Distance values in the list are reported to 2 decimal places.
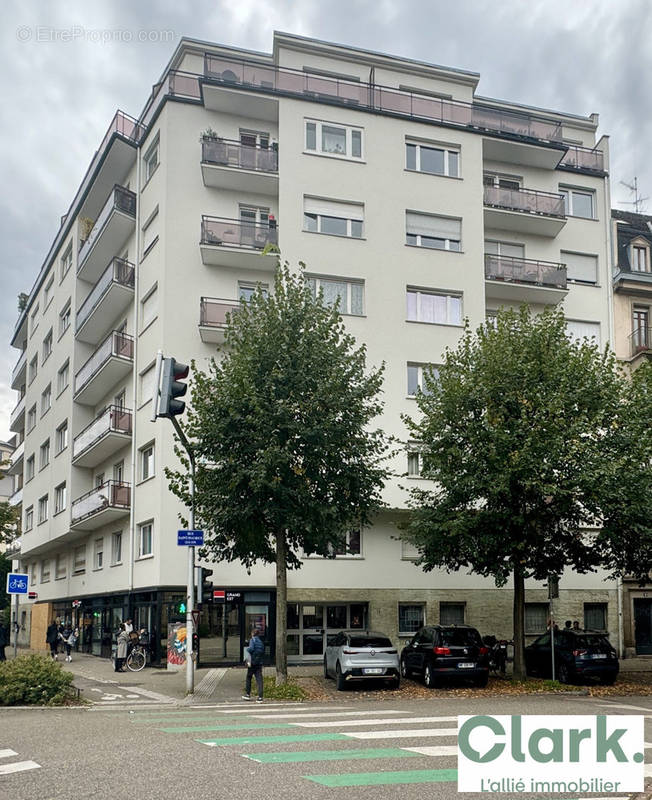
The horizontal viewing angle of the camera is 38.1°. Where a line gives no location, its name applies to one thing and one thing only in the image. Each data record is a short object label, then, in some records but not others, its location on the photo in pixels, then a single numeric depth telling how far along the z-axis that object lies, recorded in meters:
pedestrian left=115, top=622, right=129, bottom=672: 28.02
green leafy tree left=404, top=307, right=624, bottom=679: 22.59
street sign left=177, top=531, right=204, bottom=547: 19.92
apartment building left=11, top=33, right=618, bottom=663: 30.94
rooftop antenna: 42.91
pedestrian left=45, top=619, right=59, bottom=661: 34.91
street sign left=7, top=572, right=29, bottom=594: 27.48
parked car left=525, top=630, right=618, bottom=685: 23.70
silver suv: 21.70
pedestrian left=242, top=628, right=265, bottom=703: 18.66
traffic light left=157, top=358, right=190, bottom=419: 16.89
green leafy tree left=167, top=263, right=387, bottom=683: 20.61
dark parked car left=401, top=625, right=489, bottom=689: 22.22
